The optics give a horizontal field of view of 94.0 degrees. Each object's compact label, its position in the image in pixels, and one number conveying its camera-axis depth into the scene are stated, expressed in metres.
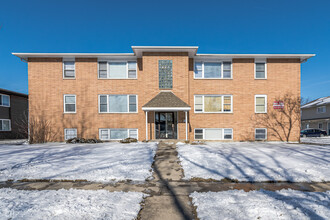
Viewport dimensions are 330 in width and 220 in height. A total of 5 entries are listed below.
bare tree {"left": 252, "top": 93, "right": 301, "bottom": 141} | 13.22
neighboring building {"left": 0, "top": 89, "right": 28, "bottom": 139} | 19.22
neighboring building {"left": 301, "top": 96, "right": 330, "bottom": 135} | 27.99
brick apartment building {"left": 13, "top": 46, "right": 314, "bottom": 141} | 13.09
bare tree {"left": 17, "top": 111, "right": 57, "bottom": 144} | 12.88
